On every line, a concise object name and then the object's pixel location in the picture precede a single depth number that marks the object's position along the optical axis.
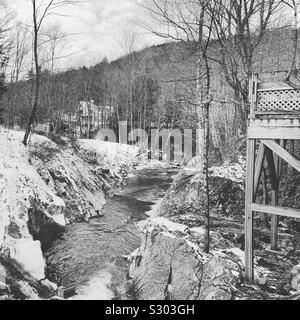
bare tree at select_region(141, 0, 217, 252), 9.62
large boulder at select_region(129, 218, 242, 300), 7.98
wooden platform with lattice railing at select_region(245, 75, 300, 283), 7.48
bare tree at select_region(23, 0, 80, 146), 17.64
